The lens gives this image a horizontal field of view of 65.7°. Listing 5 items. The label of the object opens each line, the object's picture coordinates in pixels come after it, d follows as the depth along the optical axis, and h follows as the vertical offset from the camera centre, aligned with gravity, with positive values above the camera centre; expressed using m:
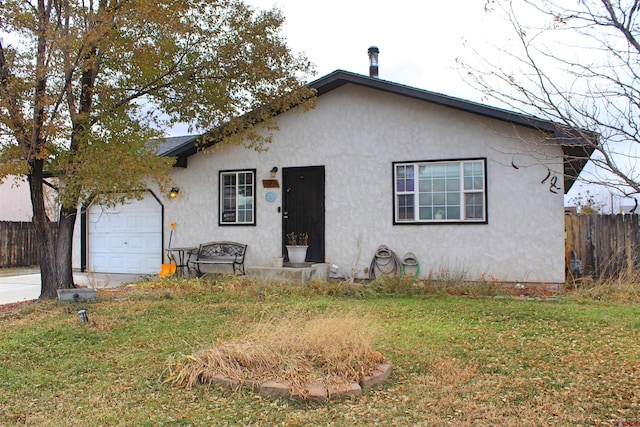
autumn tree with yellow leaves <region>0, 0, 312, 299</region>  7.54 +2.63
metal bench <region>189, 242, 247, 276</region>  11.13 -0.52
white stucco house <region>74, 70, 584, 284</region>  9.39 +0.92
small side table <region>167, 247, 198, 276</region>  11.60 -0.59
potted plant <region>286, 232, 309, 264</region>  10.43 -0.44
